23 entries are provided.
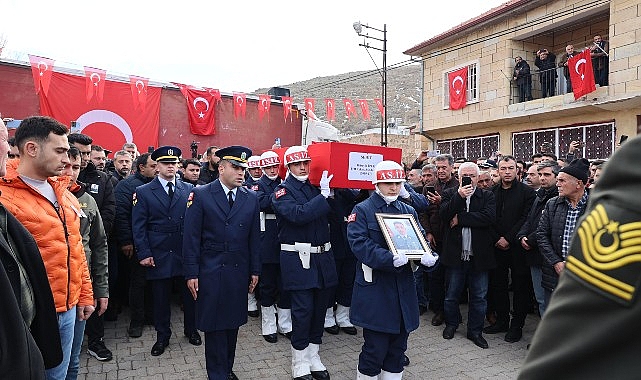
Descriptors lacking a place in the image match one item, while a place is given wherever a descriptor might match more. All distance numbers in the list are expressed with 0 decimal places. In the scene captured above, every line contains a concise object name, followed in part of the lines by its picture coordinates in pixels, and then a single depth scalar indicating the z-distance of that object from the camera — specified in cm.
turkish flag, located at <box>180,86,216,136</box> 1338
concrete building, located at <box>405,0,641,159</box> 1195
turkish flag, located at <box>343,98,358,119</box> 1701
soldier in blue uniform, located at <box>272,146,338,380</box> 443
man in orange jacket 275
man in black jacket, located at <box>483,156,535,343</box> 564
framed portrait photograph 377
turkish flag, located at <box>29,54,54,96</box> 1076
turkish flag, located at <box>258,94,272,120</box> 1466
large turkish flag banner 1123
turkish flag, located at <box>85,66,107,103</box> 1145
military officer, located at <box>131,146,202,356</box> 516
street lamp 2062
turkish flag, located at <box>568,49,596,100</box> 1226
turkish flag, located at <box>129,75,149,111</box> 1216
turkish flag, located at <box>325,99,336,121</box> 1747
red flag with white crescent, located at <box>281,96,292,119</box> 1523
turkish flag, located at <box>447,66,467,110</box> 1639
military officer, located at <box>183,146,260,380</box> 402
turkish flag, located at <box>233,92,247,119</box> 1427
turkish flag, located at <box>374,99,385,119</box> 1916
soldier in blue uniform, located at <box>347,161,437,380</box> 370
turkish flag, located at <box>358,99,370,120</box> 1752
